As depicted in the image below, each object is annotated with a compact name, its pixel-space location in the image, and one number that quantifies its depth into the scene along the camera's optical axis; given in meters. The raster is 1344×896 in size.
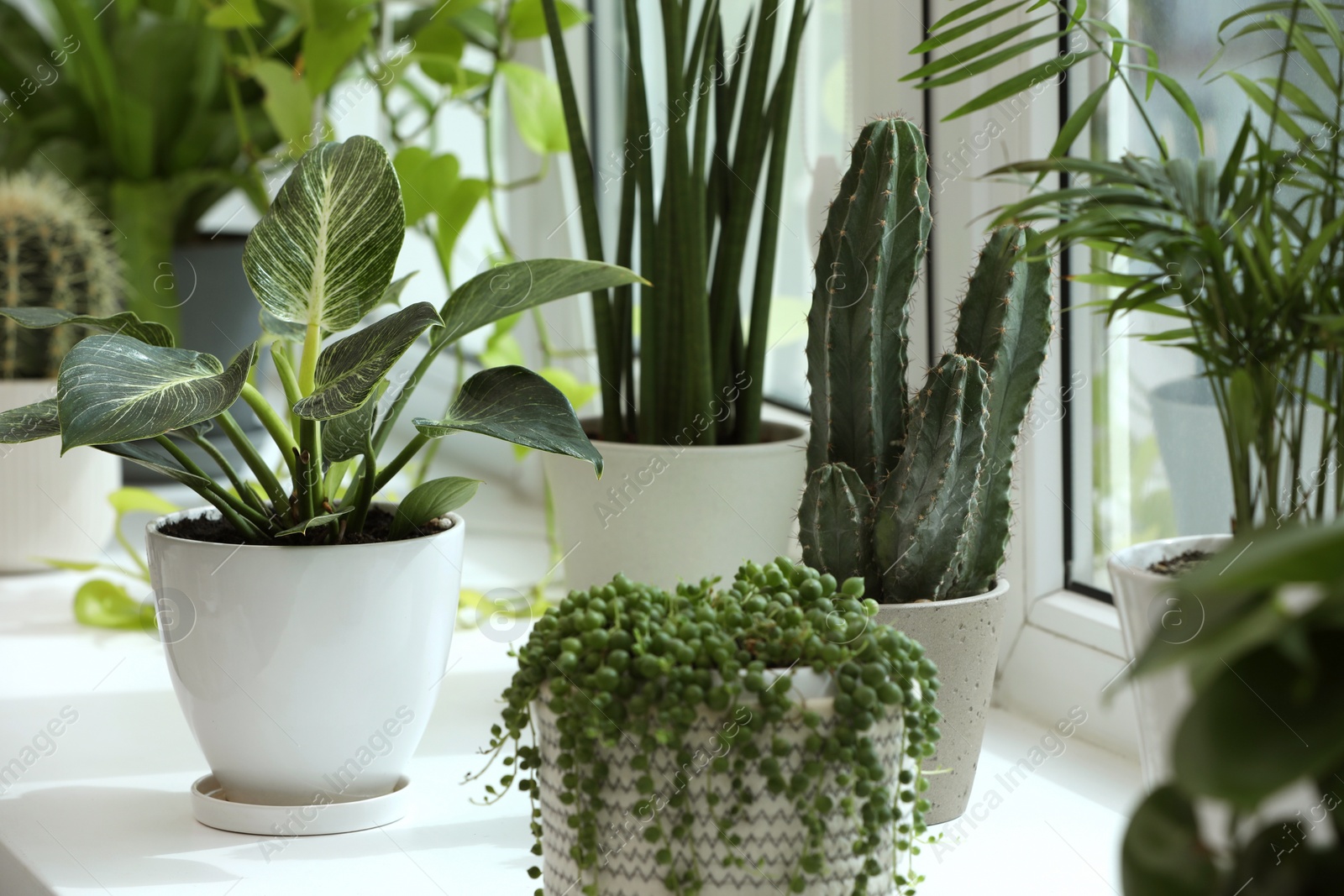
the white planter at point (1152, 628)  1.20
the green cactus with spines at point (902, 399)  1.34
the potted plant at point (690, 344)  1.49
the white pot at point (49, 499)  1.76
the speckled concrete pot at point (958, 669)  1.35
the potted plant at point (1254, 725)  0.80
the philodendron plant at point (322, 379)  1.28
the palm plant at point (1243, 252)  1.20
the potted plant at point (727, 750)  1.23
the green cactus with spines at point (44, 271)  1.78
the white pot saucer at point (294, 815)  1.38
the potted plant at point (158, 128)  1.96
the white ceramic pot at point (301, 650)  1.35
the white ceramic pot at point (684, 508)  1.49
